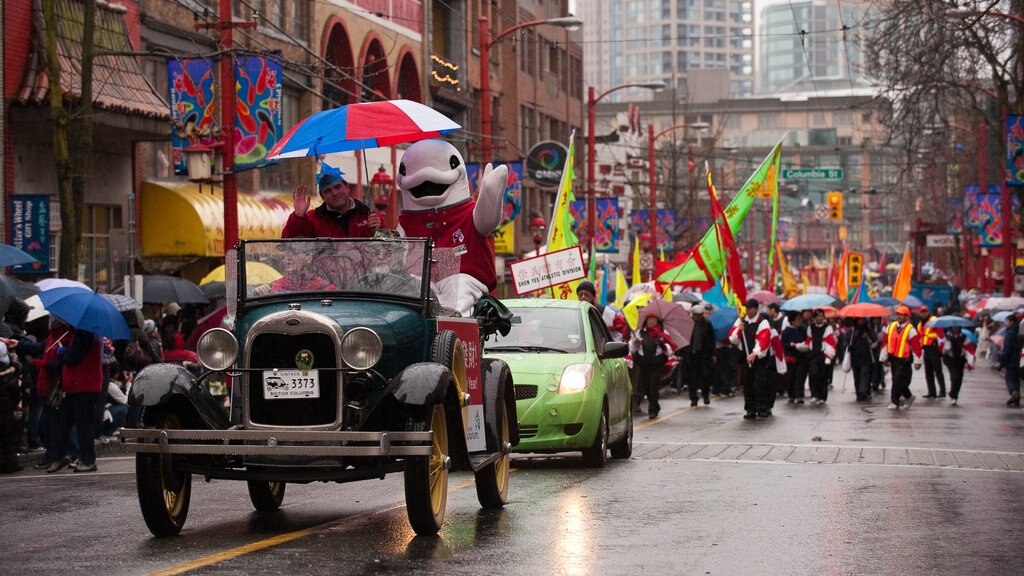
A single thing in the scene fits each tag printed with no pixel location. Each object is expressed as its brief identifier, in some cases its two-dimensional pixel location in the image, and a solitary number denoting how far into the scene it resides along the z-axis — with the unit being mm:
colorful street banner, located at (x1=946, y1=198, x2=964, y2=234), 66438
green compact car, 14875
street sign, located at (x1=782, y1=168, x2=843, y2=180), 67375
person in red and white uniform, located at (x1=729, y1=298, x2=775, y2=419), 25250
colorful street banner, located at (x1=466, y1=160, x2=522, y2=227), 39094
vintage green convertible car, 9141
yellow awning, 31109
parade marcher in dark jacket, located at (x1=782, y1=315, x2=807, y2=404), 30598
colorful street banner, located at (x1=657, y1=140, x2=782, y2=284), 30844
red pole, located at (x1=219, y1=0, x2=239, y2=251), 22772
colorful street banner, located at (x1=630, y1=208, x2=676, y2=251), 62250
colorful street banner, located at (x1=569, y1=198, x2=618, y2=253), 48500
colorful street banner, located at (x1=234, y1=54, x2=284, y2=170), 24094
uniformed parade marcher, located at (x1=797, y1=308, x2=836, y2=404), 30194
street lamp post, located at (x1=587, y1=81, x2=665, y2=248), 45028
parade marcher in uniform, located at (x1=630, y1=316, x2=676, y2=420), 25625
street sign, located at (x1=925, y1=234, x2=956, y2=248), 72688
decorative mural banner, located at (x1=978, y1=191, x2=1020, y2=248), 52812
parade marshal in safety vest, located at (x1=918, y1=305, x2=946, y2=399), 32375
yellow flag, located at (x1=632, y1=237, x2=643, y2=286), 40094
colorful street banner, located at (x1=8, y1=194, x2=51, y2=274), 25781
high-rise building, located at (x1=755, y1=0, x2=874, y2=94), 171750
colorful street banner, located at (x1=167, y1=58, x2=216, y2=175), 25578
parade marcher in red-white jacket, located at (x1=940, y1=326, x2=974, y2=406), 31266
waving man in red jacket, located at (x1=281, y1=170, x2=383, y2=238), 11023
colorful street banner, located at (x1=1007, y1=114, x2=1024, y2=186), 33594
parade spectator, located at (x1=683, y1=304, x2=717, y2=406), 29500
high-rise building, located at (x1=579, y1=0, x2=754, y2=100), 150150
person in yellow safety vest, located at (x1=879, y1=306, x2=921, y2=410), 28891
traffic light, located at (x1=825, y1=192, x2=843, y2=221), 81625
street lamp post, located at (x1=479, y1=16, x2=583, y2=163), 33125
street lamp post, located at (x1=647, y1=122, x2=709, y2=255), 58750
